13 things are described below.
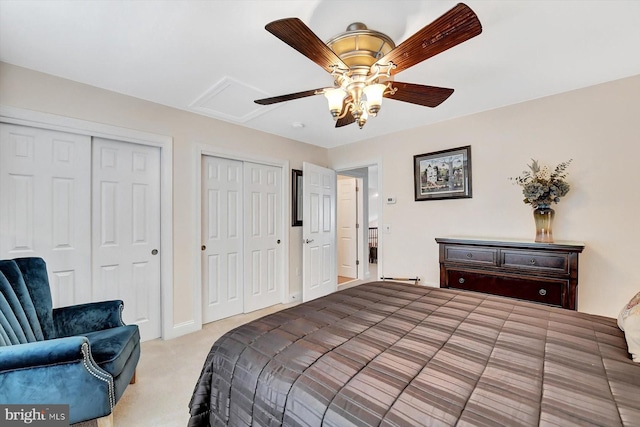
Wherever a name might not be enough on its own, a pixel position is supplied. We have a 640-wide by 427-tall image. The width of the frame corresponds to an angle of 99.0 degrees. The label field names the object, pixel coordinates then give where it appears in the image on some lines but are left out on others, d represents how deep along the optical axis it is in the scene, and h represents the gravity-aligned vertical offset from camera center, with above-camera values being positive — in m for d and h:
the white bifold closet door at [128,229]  2.48 -0.13
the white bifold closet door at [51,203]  2.08 +0.10
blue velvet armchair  1.31 -0.75
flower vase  2.38 -0.08
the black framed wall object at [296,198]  3.96 +0.25
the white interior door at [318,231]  3.90 -0.25
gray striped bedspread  0.77 -0.54
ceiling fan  1.18 +0.80
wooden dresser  2.16 -0.48
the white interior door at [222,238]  3.15 -0.28
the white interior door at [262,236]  3.51 -0.28
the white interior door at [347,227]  5.51 -0.25
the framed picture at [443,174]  3.07 +0.47
